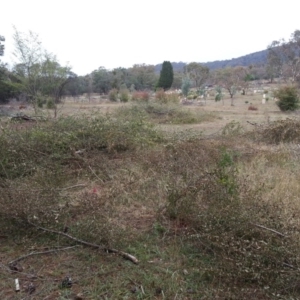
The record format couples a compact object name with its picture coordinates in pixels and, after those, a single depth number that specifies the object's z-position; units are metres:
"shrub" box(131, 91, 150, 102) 17.04
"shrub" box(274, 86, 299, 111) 16.55
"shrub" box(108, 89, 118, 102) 27.12
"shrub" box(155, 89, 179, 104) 17.42
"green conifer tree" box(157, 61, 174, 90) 36.84
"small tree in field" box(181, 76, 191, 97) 30.50
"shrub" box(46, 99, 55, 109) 15.22
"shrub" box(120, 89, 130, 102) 24.67
